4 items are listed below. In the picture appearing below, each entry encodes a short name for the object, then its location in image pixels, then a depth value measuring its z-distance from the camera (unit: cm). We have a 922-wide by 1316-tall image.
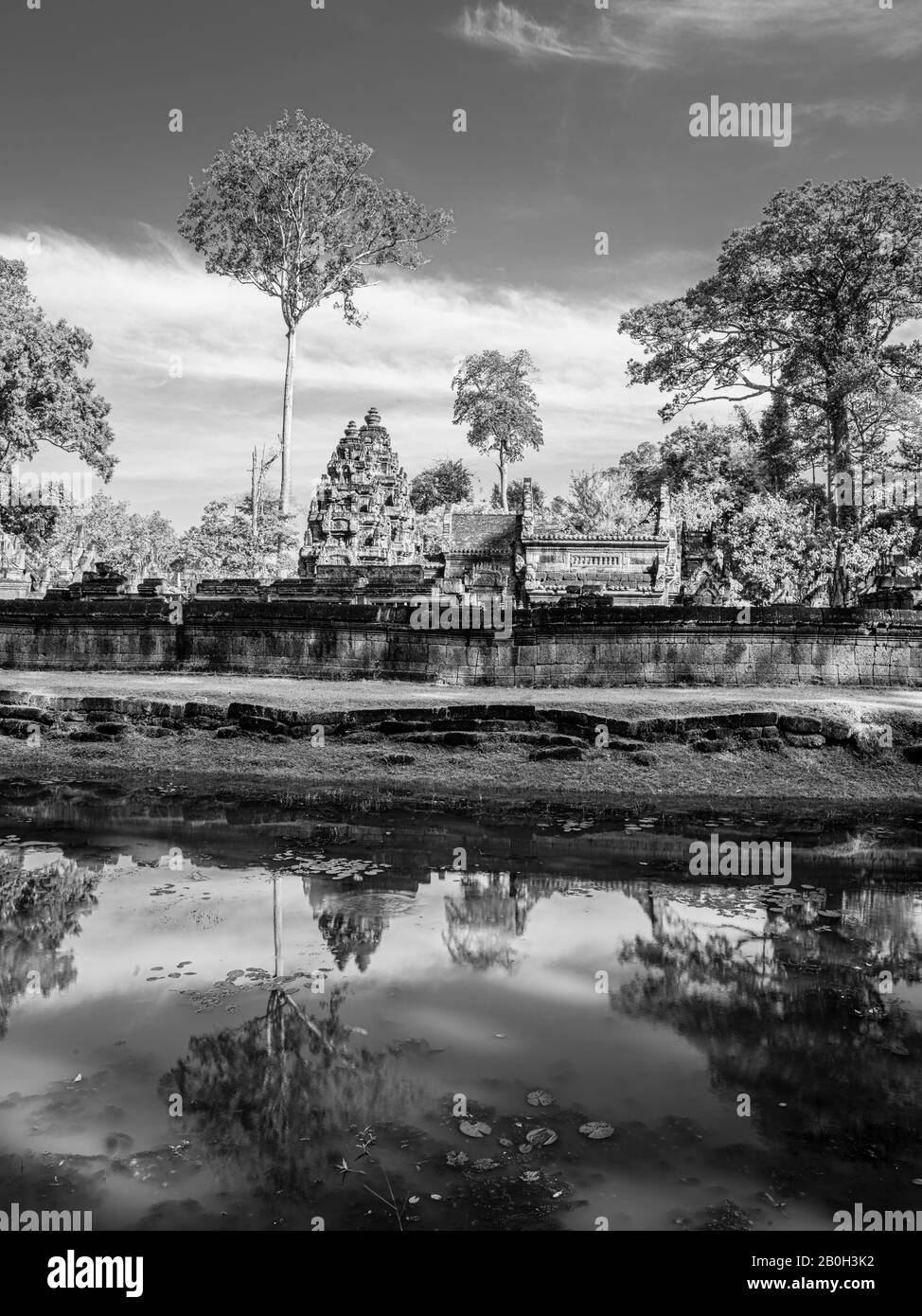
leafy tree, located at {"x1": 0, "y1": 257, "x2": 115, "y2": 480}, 2858
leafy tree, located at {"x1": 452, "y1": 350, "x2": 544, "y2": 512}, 6475
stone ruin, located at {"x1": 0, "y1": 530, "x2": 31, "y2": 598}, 2672
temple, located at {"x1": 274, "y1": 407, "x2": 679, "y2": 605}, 2445
